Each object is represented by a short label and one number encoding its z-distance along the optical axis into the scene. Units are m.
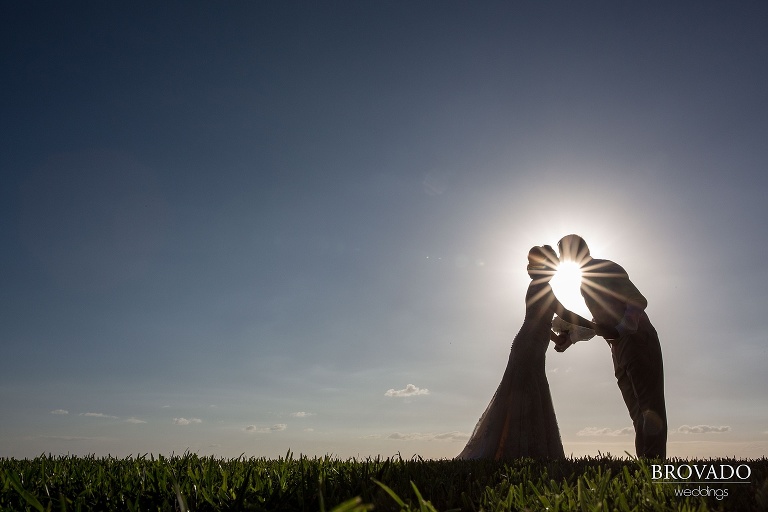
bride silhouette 8.08
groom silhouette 7.46
